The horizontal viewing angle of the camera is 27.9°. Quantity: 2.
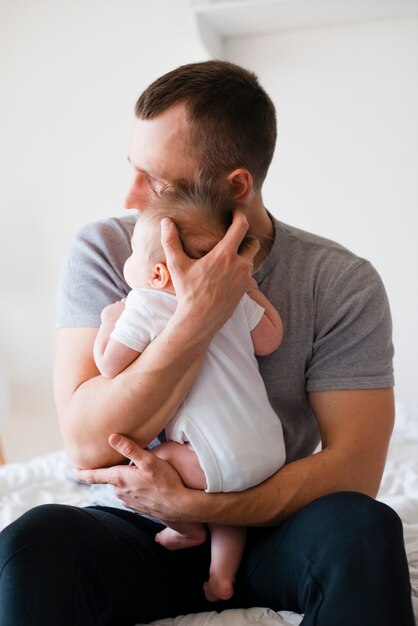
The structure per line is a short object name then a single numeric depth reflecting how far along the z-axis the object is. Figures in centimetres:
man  107
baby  117
